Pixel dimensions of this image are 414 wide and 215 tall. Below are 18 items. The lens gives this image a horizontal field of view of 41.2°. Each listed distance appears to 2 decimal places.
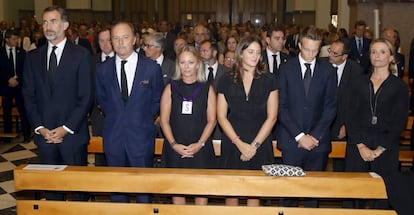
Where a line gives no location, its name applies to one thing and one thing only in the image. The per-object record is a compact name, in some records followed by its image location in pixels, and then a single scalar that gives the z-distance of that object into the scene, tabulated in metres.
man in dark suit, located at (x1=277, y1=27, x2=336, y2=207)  4.27
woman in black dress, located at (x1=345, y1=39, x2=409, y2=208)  4.18
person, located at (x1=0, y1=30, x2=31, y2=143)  7.73
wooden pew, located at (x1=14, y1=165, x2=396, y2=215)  3.26
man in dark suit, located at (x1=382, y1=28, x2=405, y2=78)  7.50
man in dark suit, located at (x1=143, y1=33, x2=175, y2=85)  5.63
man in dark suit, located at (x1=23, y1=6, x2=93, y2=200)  4.14
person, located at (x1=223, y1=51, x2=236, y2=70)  6.21
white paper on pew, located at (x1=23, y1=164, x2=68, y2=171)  3.45
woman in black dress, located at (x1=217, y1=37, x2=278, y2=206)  4.11
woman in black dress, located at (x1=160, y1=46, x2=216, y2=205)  4.20
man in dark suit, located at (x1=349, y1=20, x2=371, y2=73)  9.73
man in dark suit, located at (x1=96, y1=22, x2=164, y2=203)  4.09
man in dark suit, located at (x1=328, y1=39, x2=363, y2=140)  5.22
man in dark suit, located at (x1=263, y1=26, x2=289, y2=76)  6.14
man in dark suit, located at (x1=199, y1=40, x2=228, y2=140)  5.71
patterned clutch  3.31
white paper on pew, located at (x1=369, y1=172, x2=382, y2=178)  3.32
